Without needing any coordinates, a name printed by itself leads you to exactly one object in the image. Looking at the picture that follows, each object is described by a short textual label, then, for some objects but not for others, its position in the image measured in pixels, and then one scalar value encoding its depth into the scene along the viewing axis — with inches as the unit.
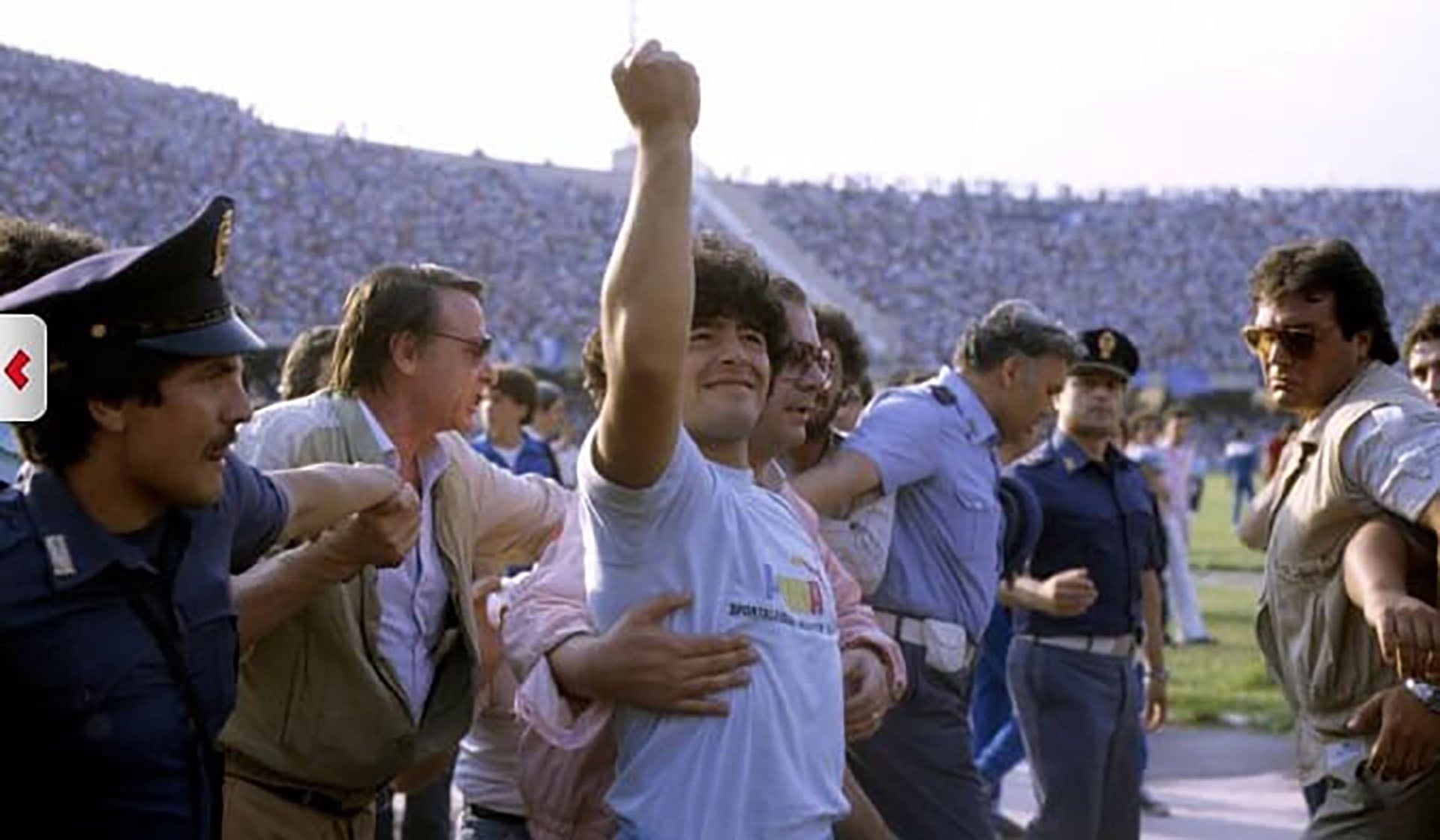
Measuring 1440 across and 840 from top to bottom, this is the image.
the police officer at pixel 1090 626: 266.5
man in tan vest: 163.2
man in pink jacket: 116.7
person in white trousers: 536.1
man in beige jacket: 155.0
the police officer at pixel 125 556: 105.0
